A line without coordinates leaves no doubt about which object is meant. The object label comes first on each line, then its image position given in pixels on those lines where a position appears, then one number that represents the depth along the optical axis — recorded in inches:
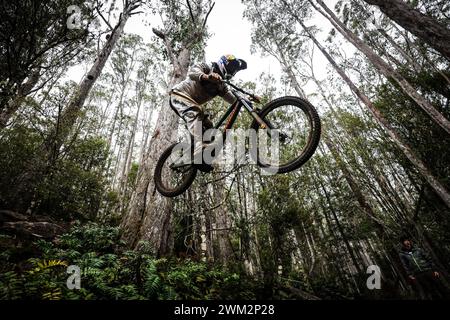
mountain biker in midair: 148.4
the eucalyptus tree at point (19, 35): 203.0
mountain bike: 113.0
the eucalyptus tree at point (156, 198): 195.5
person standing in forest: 289.7
